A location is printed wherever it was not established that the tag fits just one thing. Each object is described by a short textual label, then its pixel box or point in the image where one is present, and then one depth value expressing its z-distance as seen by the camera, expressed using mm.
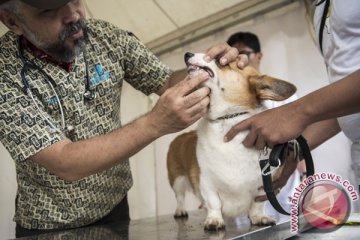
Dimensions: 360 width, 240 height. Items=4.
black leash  1147
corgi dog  1342
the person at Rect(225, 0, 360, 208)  993
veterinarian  1188
